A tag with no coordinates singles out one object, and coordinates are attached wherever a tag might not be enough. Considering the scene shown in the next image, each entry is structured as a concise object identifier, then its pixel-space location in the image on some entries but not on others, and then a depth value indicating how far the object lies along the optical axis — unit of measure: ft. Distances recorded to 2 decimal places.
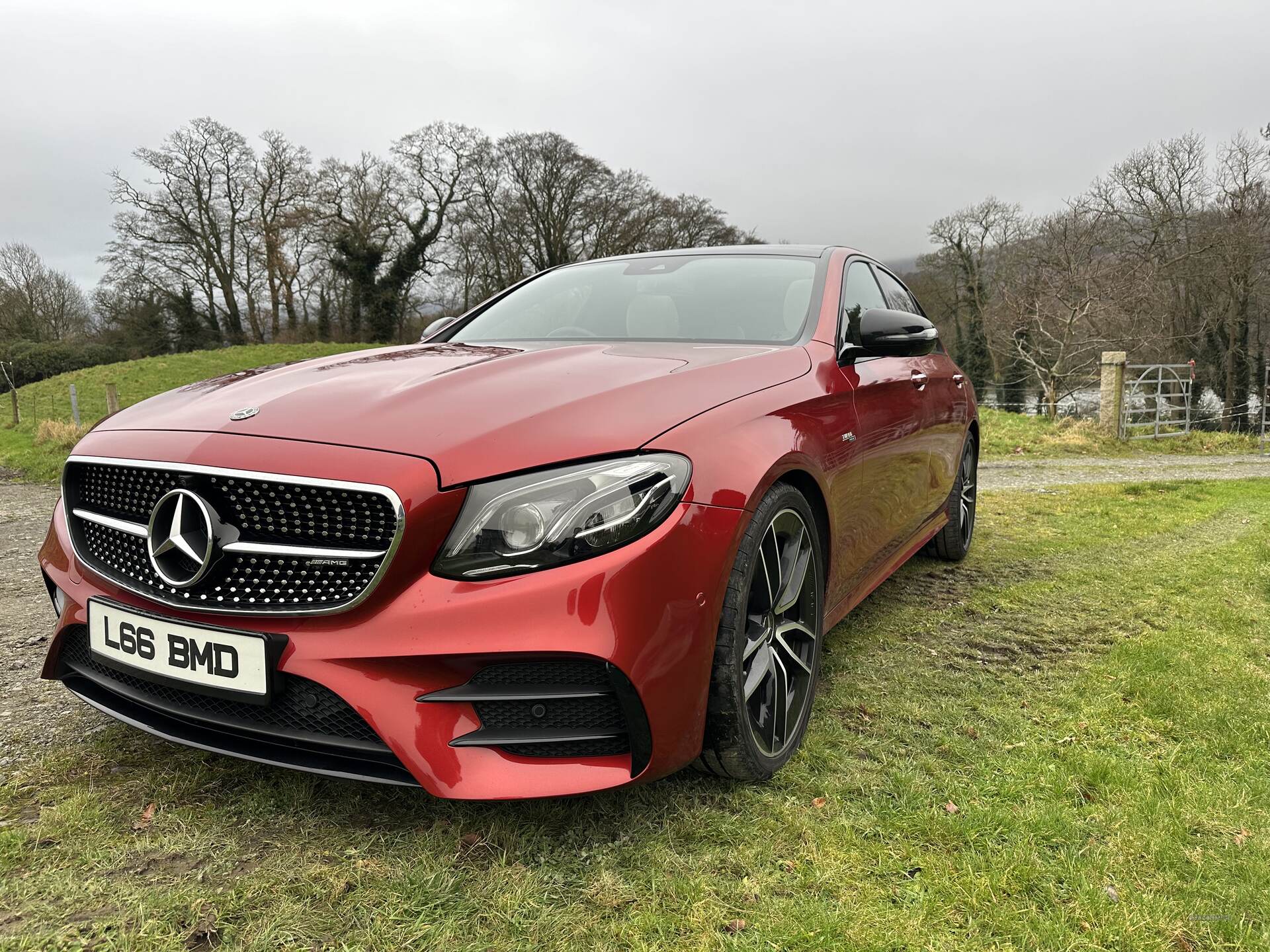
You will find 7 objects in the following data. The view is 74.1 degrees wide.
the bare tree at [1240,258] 92.53
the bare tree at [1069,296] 68.22
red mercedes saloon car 5.36
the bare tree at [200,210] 112.78
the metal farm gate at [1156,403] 49.90
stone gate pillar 45.93
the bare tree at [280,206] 120.57
